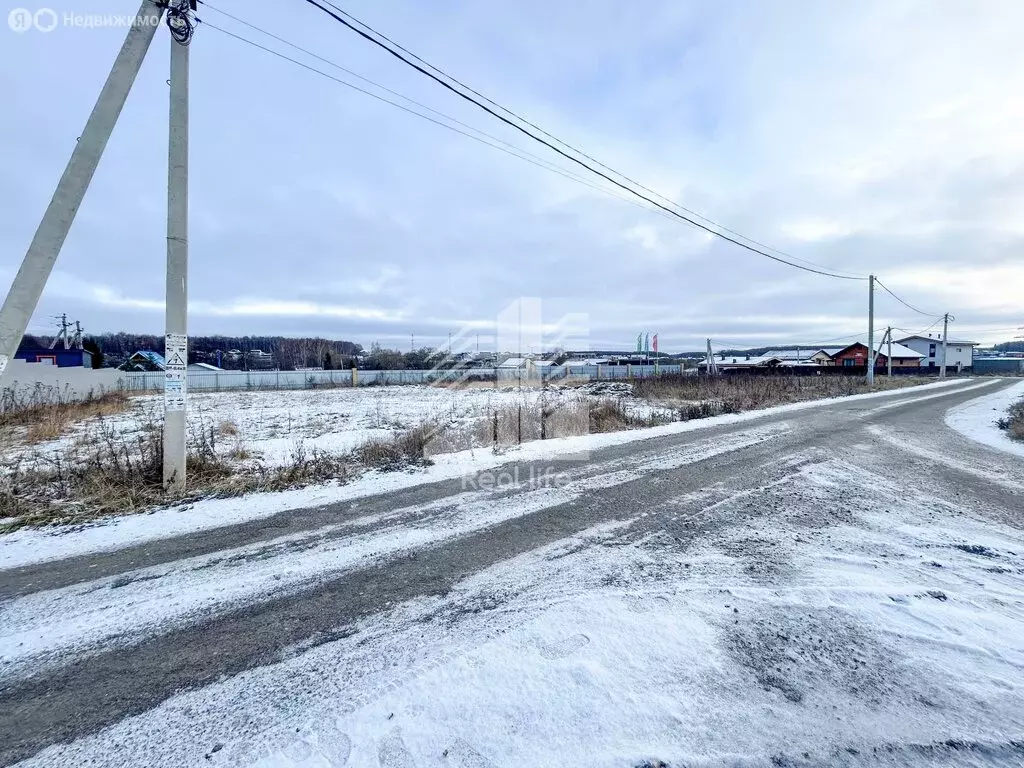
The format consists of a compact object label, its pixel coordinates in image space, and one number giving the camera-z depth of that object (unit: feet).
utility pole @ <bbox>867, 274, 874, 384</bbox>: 91.91
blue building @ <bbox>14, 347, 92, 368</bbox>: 99.71
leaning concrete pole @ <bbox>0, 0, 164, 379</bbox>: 13.97
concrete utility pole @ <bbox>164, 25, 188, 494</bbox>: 16.83
